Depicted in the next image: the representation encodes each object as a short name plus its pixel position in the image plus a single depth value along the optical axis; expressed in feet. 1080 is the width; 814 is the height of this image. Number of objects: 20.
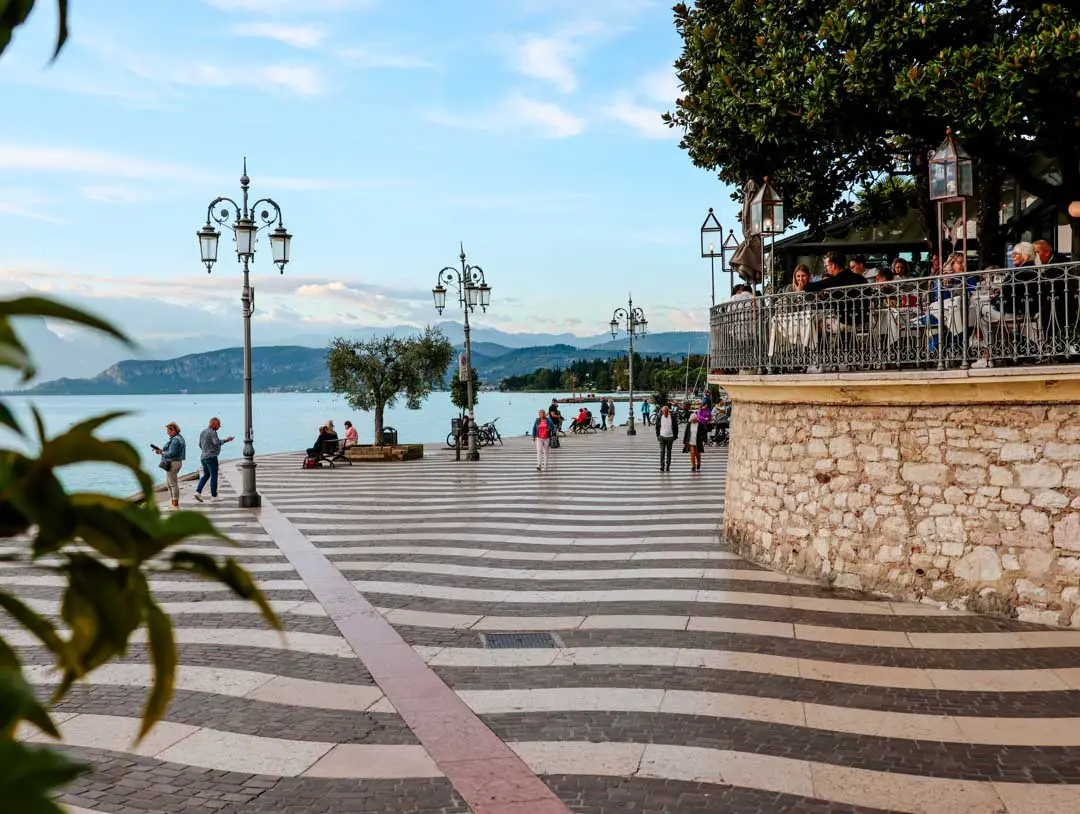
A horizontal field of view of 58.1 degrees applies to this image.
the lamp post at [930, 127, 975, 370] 38.04
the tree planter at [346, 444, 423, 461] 103.71
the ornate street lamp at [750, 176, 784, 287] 43.14
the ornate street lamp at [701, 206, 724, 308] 62.03
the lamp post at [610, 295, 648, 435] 151.02
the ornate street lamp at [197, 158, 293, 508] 61.52
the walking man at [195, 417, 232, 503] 65.67
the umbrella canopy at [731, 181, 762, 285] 46.24
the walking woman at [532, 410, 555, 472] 81.92
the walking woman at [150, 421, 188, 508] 59.26
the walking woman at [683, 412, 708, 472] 82.48
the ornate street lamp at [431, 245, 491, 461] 100.17
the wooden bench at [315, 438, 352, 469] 96.17
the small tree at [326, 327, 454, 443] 125.49
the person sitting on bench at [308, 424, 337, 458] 95.35
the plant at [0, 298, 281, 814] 2.93
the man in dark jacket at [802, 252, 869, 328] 36.78
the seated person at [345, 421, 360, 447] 106.42
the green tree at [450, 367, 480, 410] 141.10
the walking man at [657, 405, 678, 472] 78.79
